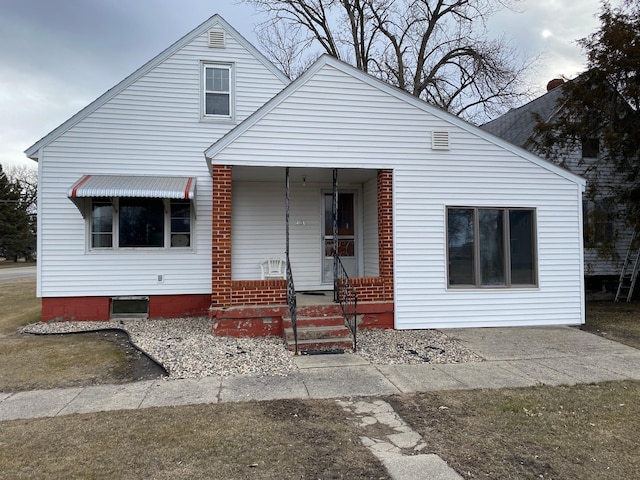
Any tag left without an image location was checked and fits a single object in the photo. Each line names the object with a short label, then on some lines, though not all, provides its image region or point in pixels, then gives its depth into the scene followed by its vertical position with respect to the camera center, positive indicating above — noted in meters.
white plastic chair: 9.02 -0.44
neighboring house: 11.68 +1.12
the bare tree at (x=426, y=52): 18.12 +9.18
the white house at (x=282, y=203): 7.42 +0.96
